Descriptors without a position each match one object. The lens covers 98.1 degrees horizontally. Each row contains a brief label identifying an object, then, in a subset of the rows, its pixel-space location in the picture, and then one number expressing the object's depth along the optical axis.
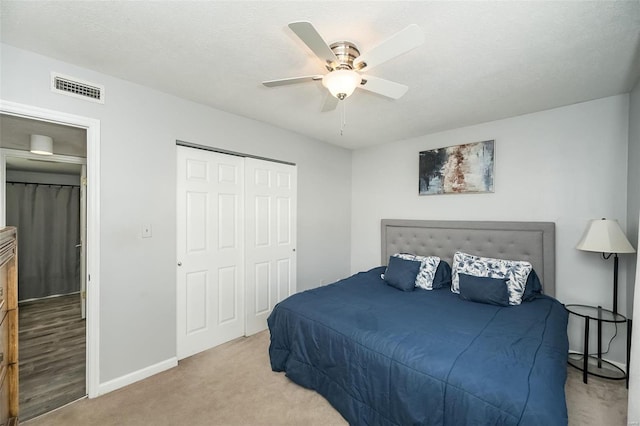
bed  1.35
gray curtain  4.26
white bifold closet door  2.72
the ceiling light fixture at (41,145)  3.01
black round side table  2.27
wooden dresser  1.20
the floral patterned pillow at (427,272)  2.94
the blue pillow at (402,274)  2.87
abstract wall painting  3.13
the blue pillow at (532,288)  2.54
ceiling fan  1.30
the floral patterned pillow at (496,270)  2.48
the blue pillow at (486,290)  2.39
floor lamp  2.17
